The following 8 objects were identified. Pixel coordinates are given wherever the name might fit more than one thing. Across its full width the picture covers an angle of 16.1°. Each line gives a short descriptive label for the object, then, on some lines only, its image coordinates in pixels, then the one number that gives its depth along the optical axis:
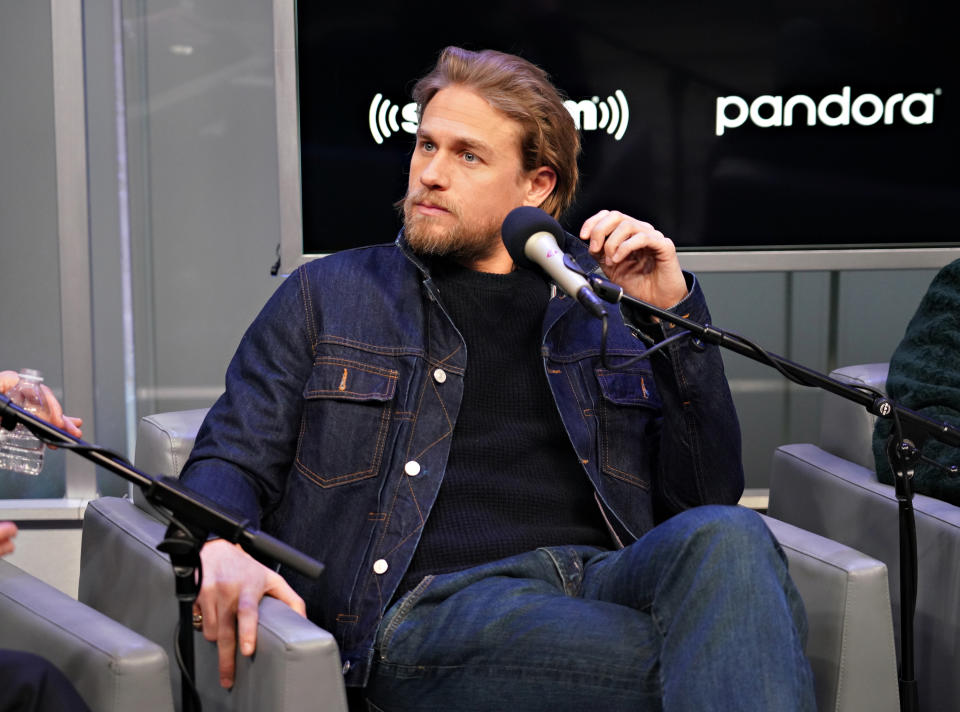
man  3.66
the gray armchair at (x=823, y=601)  3.82
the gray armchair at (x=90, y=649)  3.57
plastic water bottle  3.59
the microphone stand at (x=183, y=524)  3.41
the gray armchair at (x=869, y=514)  4.00
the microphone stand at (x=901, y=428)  3.63
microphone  3.56
